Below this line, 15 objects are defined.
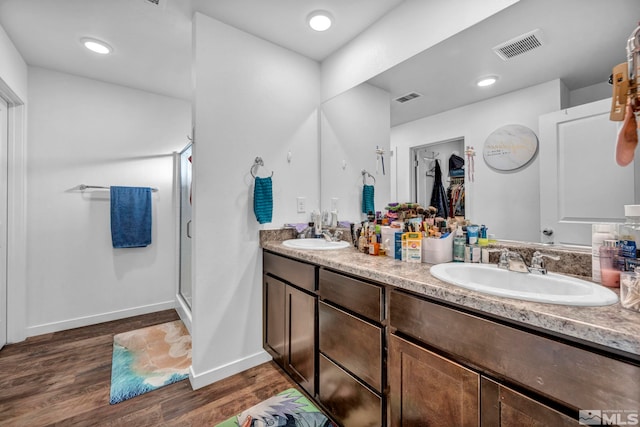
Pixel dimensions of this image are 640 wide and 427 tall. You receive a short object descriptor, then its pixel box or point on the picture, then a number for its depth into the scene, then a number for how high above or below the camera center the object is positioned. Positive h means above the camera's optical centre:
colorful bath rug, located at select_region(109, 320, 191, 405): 1.75 -1.10
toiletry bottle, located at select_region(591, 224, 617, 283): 0.91 -0.09
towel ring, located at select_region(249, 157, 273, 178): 2.00 +0.37
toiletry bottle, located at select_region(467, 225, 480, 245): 1.25 -0.10
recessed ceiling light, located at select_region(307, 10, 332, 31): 1.77 +1.31
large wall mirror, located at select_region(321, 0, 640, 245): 1.03 +0.56
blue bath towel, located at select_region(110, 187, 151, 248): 2.72 -0.03
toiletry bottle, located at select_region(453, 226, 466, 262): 1.27 -0.15
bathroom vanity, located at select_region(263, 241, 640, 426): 0.61 -0.41
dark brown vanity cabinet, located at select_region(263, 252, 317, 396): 1.51 -0.64
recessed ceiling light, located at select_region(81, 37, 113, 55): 2.06 +1.31
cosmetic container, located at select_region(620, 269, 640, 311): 0.69 -0.21
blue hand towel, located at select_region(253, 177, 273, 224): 1.93 +0.10
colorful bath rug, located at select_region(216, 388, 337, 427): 1.42 -1.10
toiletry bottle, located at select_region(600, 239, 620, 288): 0.88 -0.17
